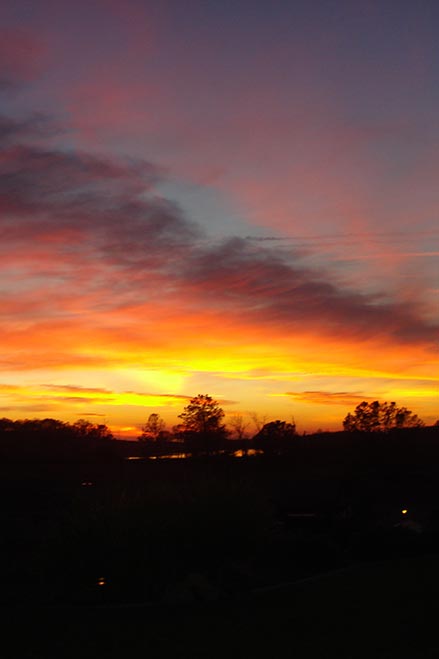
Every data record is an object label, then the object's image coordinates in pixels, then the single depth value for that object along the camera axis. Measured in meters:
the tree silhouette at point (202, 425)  49.41
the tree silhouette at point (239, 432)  46.44
